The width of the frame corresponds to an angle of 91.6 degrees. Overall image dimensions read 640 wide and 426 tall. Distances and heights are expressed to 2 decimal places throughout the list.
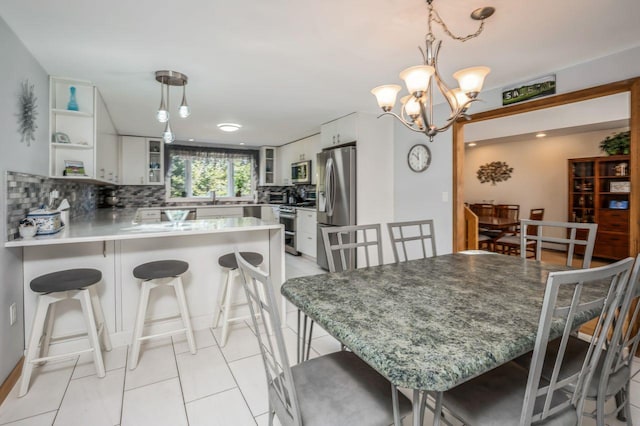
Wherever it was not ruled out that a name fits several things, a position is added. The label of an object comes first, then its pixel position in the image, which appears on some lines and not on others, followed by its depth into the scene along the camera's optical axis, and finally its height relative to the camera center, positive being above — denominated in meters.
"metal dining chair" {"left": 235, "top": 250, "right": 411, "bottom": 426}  0.94 -0.64
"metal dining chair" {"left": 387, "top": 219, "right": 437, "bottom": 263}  3.73 -0.42
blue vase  2.78 +0.96
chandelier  1.57 +0.67
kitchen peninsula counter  2.12 -0.37
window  6.18 +0.80
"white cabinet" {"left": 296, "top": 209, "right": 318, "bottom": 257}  5.14 -0.36
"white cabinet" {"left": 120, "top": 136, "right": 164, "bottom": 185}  5.46 +0.88
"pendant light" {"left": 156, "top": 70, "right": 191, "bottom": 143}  2.51 +1.15
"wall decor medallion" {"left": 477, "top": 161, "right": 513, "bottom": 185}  6.69 +0.86
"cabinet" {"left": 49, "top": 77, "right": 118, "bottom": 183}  2.72 +0.73
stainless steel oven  5.71 -0.32
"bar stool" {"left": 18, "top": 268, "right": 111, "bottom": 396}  1.80 -0.58
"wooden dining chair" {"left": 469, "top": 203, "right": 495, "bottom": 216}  6.19 +0.04
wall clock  3.73 +0.65
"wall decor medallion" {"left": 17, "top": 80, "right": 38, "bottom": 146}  2.08 +0.68
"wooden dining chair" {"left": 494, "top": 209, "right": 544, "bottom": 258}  4.45 -0.43
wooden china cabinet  5.09 +0.22
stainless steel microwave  5.59 +0.72
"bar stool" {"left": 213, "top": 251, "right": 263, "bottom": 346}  2.40 -0.60
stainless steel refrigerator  4.07 +0.29
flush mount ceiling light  4.27 +1.16
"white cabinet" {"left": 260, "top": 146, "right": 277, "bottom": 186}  6.62 +0.97
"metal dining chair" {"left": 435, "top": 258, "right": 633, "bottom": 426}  0.82 -0.58
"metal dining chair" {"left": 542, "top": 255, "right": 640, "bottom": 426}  1.01 -0.62
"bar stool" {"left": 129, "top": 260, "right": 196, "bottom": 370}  2.08 -0.53
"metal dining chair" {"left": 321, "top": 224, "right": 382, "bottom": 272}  1.79 -0.21
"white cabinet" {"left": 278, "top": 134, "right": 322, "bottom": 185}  5.46 +1.08
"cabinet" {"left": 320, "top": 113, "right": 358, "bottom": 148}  4.06 +1.11
